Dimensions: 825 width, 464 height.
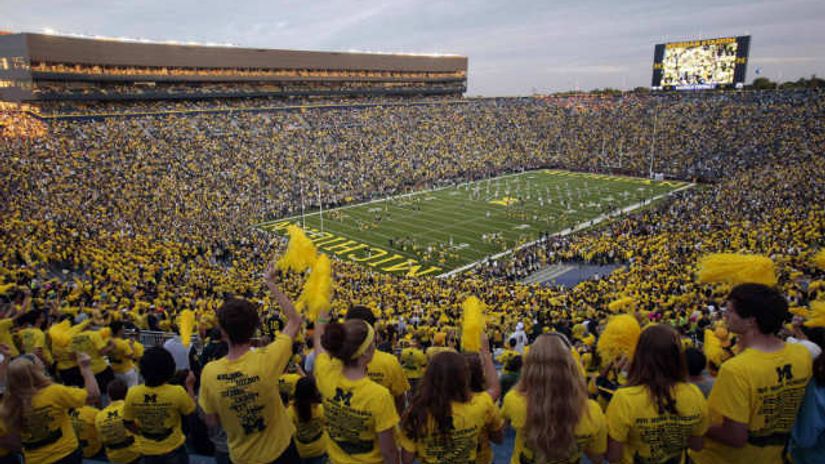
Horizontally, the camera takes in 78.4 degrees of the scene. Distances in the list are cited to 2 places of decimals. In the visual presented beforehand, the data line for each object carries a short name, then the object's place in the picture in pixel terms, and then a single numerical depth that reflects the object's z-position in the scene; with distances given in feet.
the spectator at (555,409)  8.57
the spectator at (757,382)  9.45
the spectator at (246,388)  10.16
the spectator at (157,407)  11.57
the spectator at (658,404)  8.96
